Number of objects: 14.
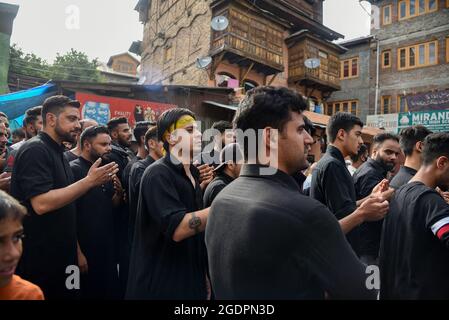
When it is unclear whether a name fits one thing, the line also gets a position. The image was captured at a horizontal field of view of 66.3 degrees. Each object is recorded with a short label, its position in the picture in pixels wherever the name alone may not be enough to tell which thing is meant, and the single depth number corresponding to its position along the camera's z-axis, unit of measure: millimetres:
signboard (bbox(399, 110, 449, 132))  15344
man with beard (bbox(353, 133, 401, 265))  3695
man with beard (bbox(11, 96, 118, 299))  2722
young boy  1577
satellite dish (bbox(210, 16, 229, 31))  17156
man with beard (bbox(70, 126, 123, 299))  3506
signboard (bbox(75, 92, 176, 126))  11812
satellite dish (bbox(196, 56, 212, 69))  17752
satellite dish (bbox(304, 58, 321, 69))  20891
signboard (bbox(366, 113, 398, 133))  16819
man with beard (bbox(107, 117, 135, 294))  4138
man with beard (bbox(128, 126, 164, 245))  3245
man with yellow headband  2268
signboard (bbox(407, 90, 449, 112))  16344
